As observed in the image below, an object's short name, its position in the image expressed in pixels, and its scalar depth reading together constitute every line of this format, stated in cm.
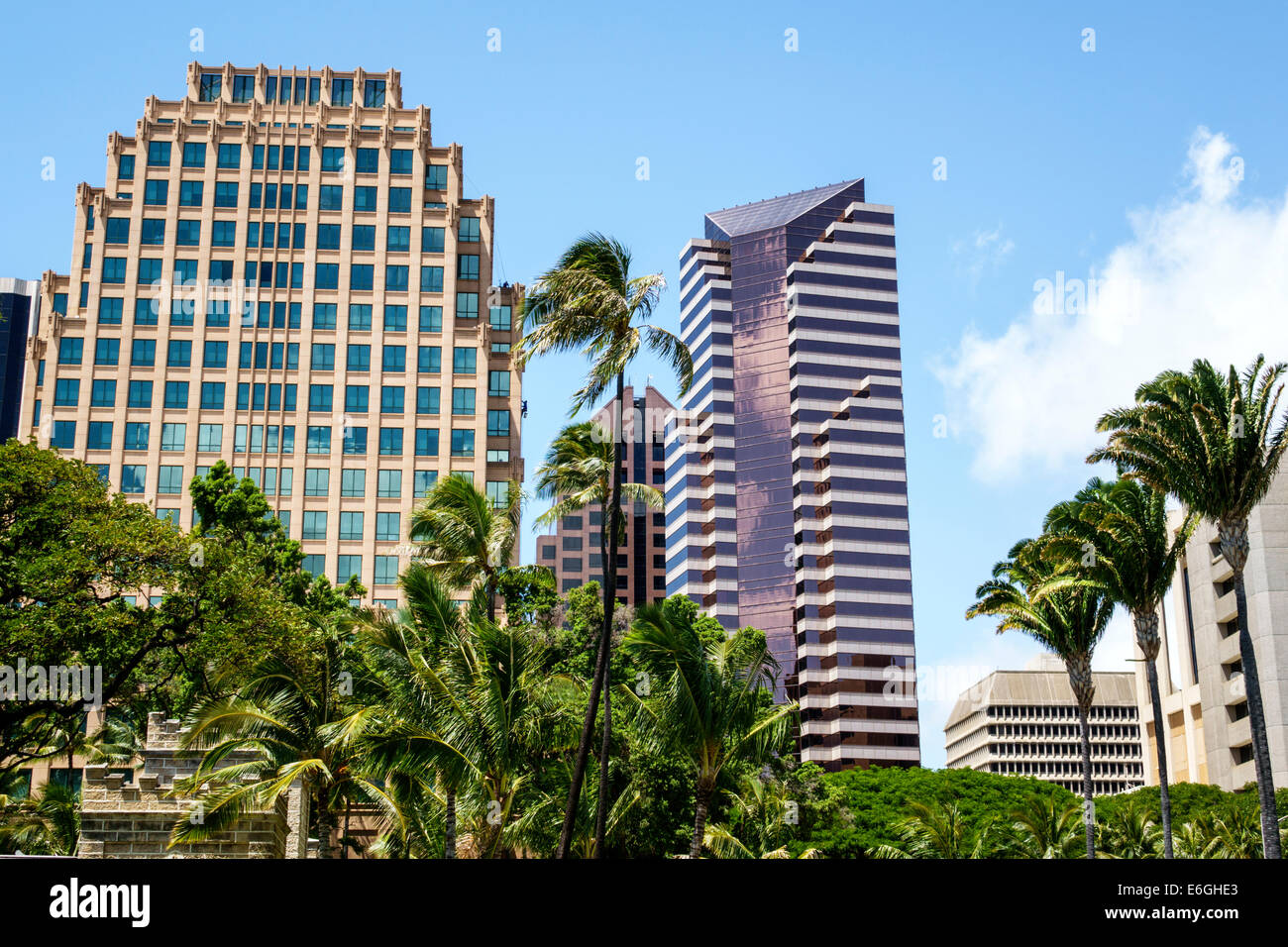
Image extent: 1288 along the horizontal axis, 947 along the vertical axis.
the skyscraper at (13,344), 16795
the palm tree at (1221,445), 3375
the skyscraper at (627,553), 17750
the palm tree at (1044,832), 4706
